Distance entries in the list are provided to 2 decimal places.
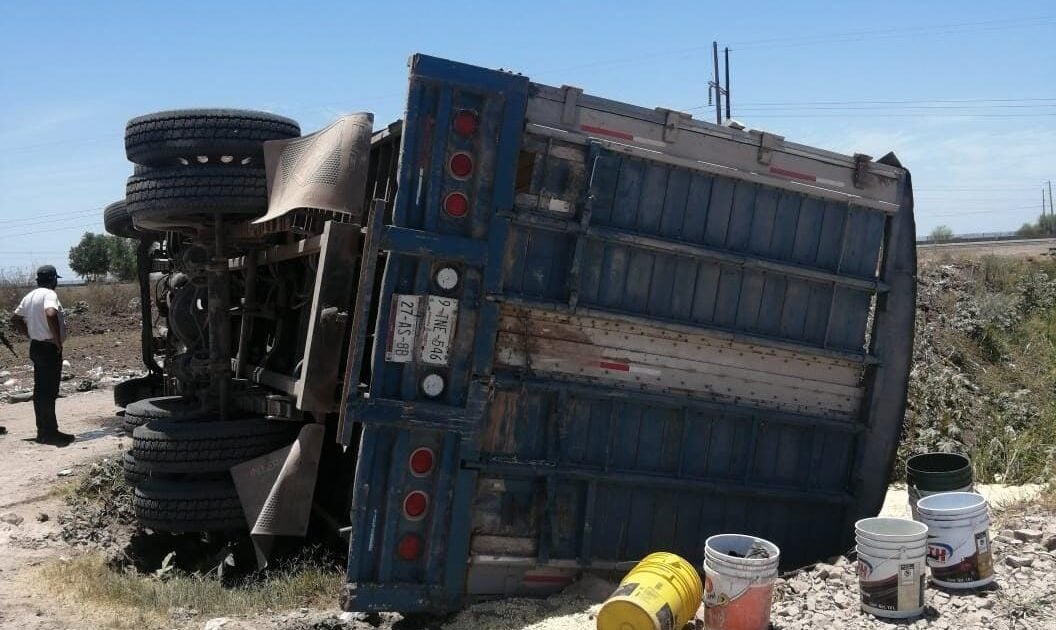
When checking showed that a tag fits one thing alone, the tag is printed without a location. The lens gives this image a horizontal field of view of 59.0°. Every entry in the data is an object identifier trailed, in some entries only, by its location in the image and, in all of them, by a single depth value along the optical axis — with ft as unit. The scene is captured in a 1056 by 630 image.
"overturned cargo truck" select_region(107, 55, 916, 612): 15.15
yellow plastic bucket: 12.86
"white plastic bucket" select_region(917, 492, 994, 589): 14.23
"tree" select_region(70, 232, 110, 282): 165.07
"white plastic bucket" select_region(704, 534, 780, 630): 13.50
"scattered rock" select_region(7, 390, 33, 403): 44.24
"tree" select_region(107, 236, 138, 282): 136.15
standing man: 31.94
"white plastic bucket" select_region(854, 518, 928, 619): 13.51
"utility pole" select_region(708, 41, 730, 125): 130.62
